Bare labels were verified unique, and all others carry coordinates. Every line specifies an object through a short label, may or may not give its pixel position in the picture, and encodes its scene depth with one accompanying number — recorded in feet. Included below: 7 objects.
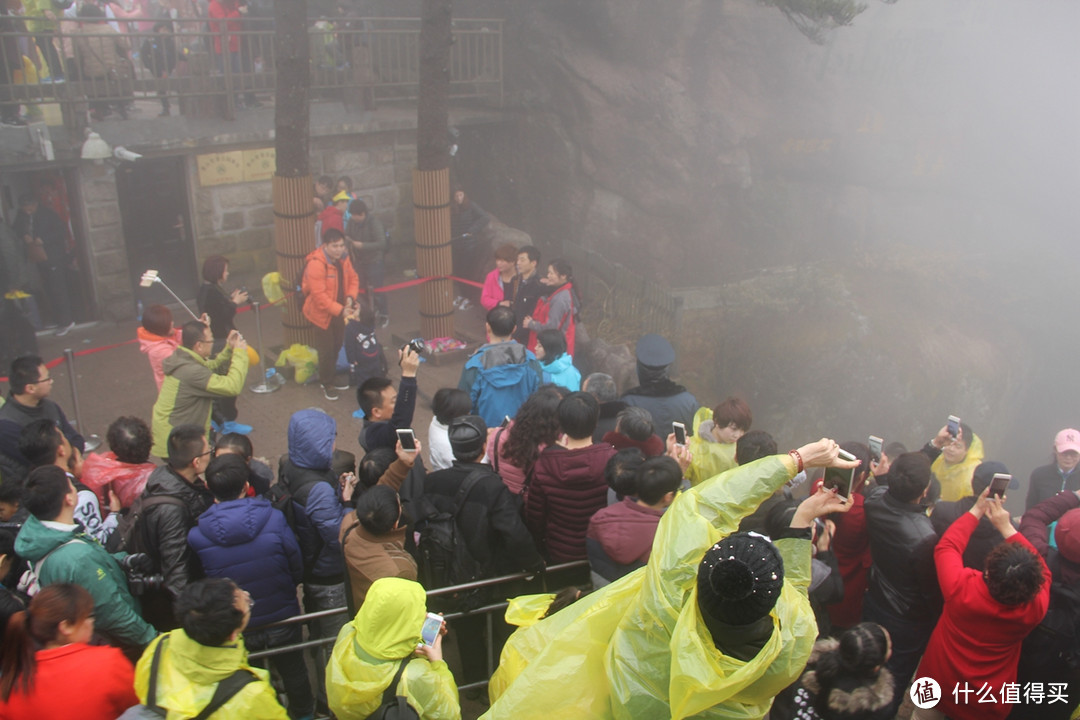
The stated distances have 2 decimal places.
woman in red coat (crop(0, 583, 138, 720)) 9.04
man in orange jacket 24.67
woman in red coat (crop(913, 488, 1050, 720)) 10.23
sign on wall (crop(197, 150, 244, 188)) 33.06
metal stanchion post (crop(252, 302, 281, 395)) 27.48
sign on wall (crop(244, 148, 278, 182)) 34.09
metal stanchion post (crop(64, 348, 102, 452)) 21.83
